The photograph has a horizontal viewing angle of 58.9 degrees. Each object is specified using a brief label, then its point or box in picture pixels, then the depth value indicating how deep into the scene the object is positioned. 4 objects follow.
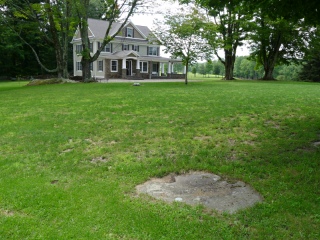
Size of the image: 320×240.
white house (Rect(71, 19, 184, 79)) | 34.53
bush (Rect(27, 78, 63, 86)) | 22.00
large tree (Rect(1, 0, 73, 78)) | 21.00
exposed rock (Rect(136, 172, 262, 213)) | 3.35
